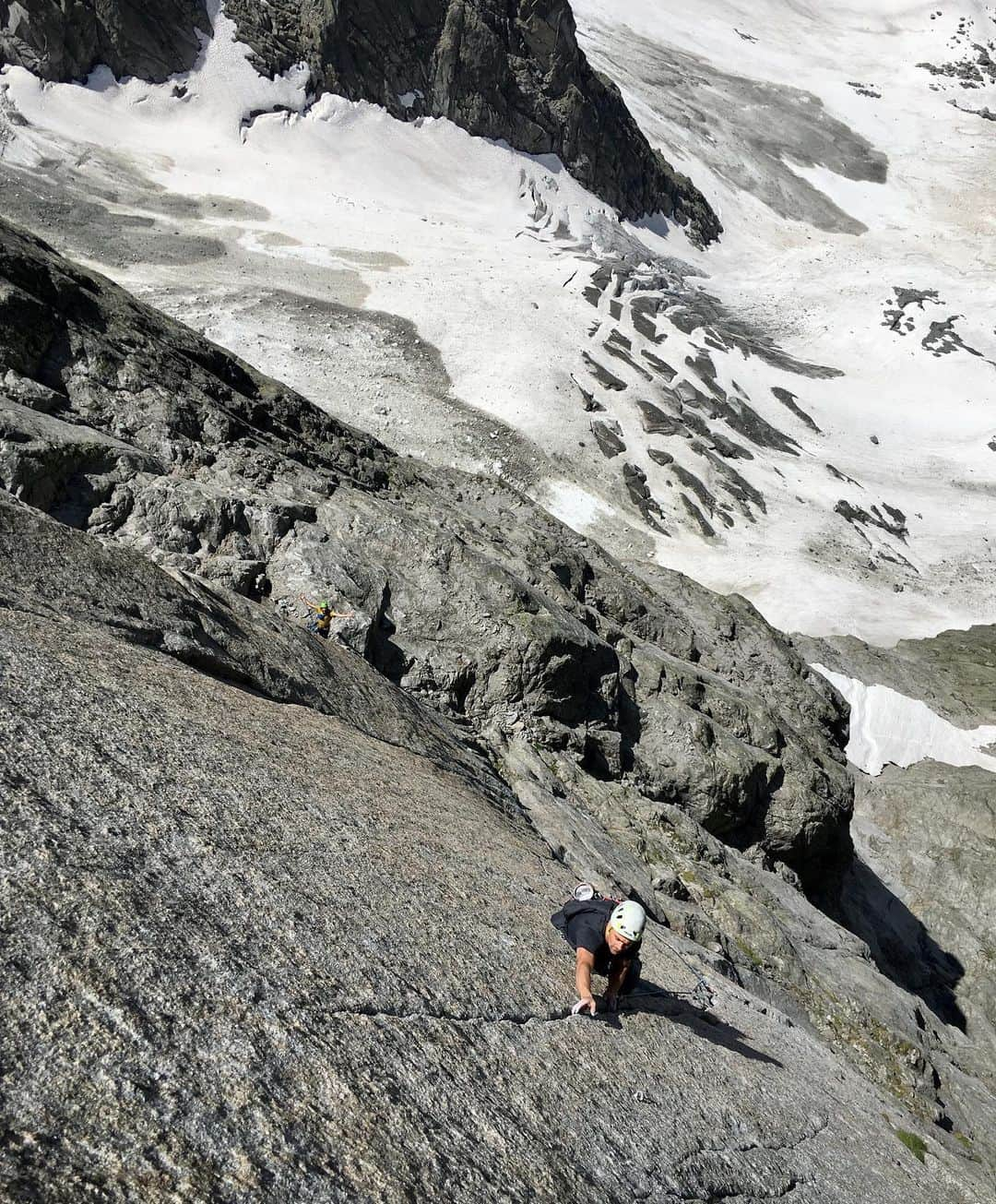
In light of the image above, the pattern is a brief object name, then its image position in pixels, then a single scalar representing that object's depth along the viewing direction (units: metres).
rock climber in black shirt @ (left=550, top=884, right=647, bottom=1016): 8.51
